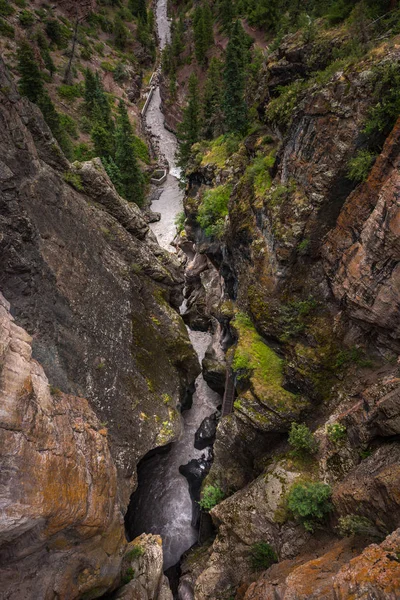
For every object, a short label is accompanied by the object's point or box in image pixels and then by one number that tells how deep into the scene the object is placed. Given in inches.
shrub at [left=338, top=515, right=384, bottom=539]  390.0
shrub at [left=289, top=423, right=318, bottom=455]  555.8
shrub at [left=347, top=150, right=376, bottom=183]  518.0
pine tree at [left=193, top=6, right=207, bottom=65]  2125.0
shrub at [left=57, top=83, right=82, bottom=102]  1956.2
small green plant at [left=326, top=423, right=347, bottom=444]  525.3
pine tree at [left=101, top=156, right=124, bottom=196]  1446.9
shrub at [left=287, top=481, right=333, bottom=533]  484.4
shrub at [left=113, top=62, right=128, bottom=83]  2491.4
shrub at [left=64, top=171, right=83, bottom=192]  828.6
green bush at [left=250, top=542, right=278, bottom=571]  530.3
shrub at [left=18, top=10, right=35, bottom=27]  2028.8
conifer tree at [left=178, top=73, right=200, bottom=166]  1641.2
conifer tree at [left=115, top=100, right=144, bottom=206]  1515.7
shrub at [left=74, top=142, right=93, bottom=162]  1623.0
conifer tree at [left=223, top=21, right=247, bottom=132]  1166.3
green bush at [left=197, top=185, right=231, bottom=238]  1066.2
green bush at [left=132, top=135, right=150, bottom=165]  2090.2
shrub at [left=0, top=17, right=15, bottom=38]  1895.9
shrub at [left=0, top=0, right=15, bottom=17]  2004.4
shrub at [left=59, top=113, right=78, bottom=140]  1754.4
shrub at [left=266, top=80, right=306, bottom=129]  704.4
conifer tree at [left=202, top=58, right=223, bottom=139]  1472.7
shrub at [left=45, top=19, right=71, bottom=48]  2161.7
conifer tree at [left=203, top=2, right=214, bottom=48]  2103.6
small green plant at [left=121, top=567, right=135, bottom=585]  546.2
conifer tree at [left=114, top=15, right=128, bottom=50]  2760.8
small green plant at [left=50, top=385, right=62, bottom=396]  509.2
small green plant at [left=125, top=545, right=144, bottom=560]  589.9
